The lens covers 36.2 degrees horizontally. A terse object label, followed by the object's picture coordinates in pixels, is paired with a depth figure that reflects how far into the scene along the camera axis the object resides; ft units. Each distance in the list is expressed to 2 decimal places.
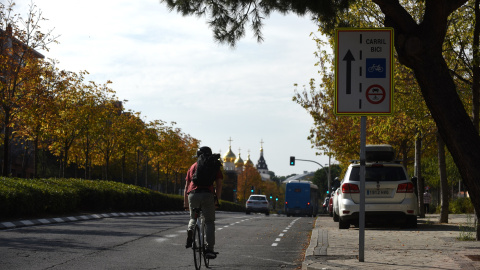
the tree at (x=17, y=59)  101.35
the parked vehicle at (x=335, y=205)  72.13
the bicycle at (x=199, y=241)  33.63
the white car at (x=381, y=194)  60.59
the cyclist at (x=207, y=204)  34.24
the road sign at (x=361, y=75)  34.65
